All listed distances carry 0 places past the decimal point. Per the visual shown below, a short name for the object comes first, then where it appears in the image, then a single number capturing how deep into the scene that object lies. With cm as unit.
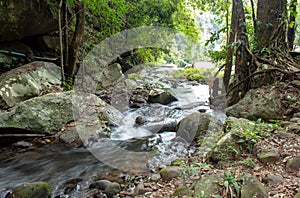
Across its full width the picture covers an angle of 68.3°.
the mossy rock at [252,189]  181
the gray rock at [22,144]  417
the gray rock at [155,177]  298
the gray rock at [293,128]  271
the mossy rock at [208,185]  202
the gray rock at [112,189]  278
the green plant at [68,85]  631
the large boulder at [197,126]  438
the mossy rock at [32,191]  259
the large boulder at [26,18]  552
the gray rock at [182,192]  218
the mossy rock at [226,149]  260
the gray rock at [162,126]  531
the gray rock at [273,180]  194
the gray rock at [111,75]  920
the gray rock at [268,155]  228
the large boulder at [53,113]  427
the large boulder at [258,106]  398
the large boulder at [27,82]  480
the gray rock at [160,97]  848
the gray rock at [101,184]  293
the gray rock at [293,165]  204
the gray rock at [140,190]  269
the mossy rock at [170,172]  282
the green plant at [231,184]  191
